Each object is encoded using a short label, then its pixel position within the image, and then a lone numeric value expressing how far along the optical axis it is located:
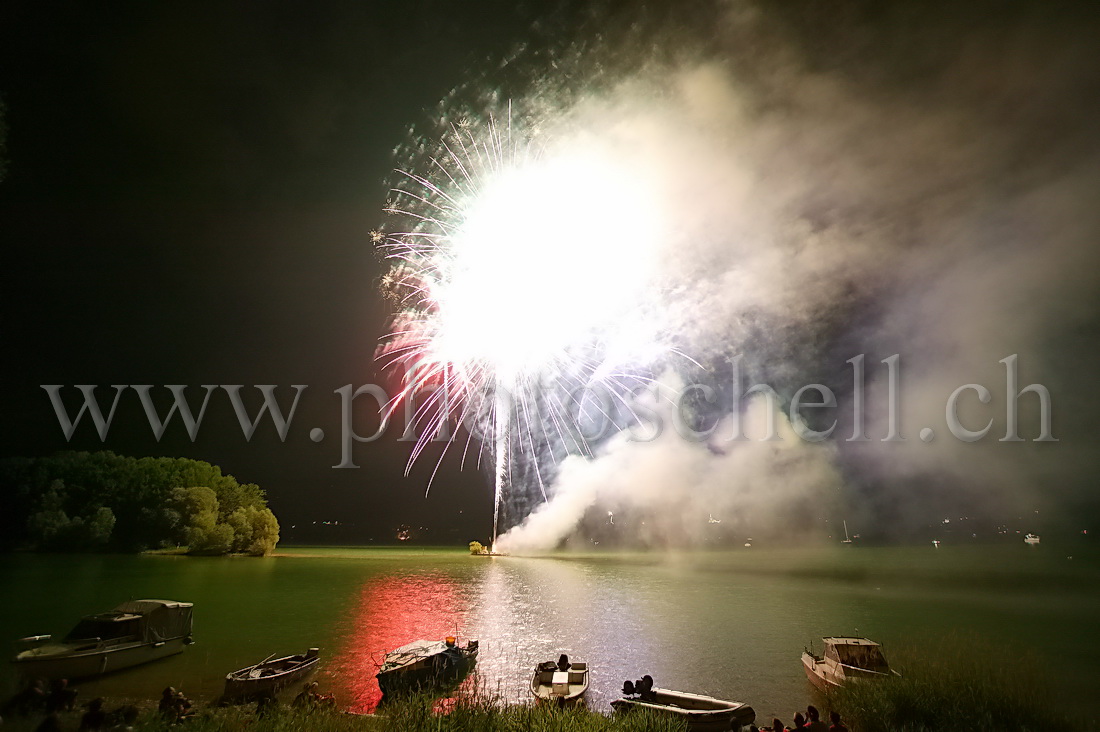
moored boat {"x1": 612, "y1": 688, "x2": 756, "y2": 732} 14.77
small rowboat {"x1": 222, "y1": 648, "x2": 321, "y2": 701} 16.47
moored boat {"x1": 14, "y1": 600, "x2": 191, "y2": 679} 17.89
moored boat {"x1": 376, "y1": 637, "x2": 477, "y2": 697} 17.91
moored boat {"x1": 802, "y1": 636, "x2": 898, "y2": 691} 18.47
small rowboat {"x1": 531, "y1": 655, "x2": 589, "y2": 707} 16.78
